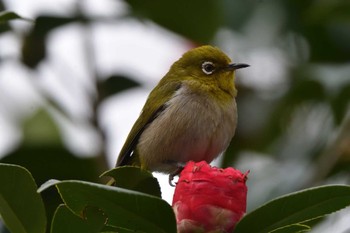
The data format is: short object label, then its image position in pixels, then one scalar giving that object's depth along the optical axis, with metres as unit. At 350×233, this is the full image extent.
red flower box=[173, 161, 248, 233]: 4.84
